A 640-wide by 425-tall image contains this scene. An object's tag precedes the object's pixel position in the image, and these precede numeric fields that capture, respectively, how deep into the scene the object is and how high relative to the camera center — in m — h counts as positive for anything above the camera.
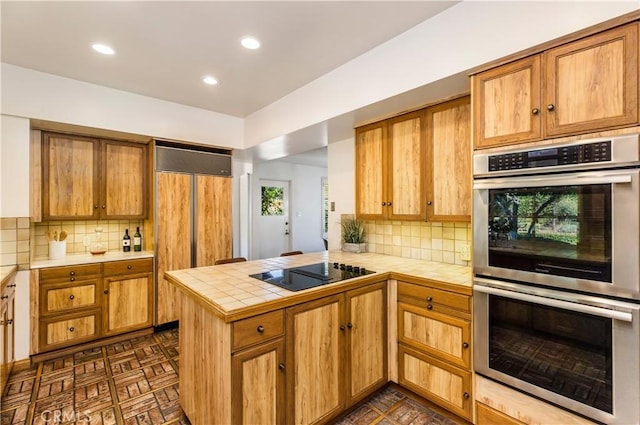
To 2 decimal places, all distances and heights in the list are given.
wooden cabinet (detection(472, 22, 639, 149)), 1.26 +0.61
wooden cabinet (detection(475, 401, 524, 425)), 1.62 -1.20
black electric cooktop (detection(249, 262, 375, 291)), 1.88 -0.46
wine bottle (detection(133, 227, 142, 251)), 3.68 -0.37
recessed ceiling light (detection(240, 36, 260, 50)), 2.18 +1.32
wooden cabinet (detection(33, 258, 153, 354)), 2.79 -0.93
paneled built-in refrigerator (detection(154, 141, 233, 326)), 3.44 +0.01
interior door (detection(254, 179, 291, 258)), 6.48 -0.13
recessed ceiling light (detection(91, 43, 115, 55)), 2.26 +1.32
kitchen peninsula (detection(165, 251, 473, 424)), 1.47 -0.78
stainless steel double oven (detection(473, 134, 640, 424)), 1.25 -0.31
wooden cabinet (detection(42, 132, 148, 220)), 3.03 +0.40
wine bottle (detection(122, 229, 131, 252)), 3.63 -0.38
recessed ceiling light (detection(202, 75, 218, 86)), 2.81 +1.33
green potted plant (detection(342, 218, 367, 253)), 3.20 -0.28
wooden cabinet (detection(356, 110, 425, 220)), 2.51 +0.42
